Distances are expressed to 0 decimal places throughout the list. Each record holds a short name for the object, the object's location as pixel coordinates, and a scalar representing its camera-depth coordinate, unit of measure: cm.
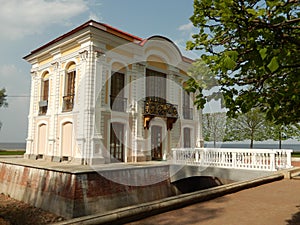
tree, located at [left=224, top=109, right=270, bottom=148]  2542
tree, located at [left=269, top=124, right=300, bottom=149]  2591
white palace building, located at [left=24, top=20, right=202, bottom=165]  1348
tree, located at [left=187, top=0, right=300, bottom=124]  270
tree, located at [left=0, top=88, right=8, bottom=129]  3353
